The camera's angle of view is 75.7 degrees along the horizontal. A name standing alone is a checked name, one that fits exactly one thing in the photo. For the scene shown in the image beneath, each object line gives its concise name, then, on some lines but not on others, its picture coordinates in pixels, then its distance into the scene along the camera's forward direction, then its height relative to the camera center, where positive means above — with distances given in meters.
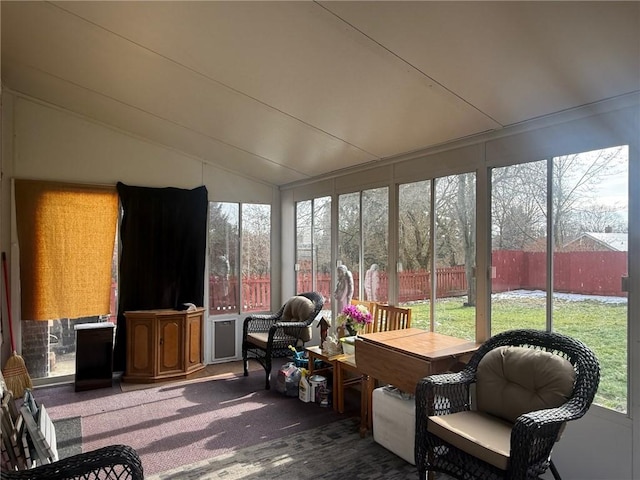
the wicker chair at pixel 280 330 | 4.18 -0.98
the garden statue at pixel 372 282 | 4.08 -0.43
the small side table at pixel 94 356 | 4.12 -1.17
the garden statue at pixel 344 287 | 4.10 -0.47
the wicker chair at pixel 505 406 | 1.86 -0.86
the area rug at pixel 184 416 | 2.90 -1.47
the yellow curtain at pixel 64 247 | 4.09 -0.06
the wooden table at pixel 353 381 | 3.12 -1.19
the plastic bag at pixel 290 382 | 3.87 -1.34
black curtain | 4.51 -0.11
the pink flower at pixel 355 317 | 3.68 -0.70
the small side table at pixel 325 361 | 3.52 -1.10
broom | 3.80 -1.23
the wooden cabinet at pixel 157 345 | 4.33 -1.12
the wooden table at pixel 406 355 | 2.62 -0.78
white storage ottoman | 2.66 -1.23
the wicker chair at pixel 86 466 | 1.55 -0.88
